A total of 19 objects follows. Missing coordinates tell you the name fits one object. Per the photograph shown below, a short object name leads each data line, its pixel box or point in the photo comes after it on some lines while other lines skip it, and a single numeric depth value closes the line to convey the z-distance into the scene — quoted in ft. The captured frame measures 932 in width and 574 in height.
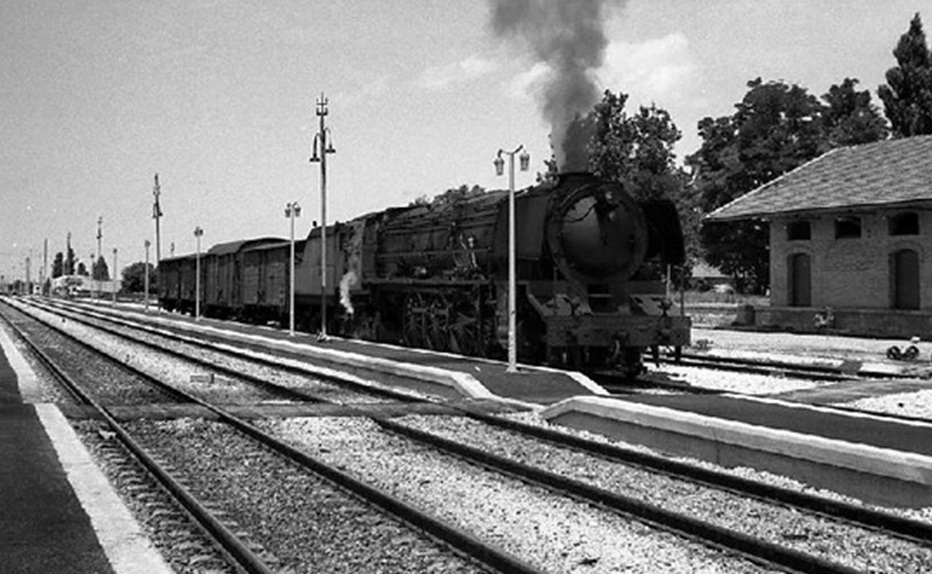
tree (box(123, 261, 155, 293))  390.83
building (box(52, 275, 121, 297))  405.80
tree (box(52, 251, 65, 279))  597.93
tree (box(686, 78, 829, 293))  169.89
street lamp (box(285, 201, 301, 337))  116.47
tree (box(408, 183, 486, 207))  74.64
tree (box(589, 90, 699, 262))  209.15
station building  98.78
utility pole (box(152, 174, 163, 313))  196.95
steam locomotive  59.36
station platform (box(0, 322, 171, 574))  20.30
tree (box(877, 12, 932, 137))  156.04
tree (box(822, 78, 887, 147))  175.11
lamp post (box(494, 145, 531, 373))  57.93
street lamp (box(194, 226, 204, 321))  159.02
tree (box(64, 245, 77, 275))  413.59
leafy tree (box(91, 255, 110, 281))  418.68
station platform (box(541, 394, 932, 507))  28.19
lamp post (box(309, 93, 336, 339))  97.86
